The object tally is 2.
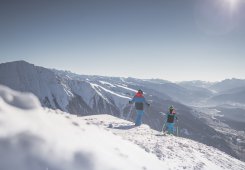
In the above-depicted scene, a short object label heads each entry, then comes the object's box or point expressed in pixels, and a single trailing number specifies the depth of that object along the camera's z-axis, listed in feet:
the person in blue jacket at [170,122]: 89.56
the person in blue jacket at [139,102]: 88.02
